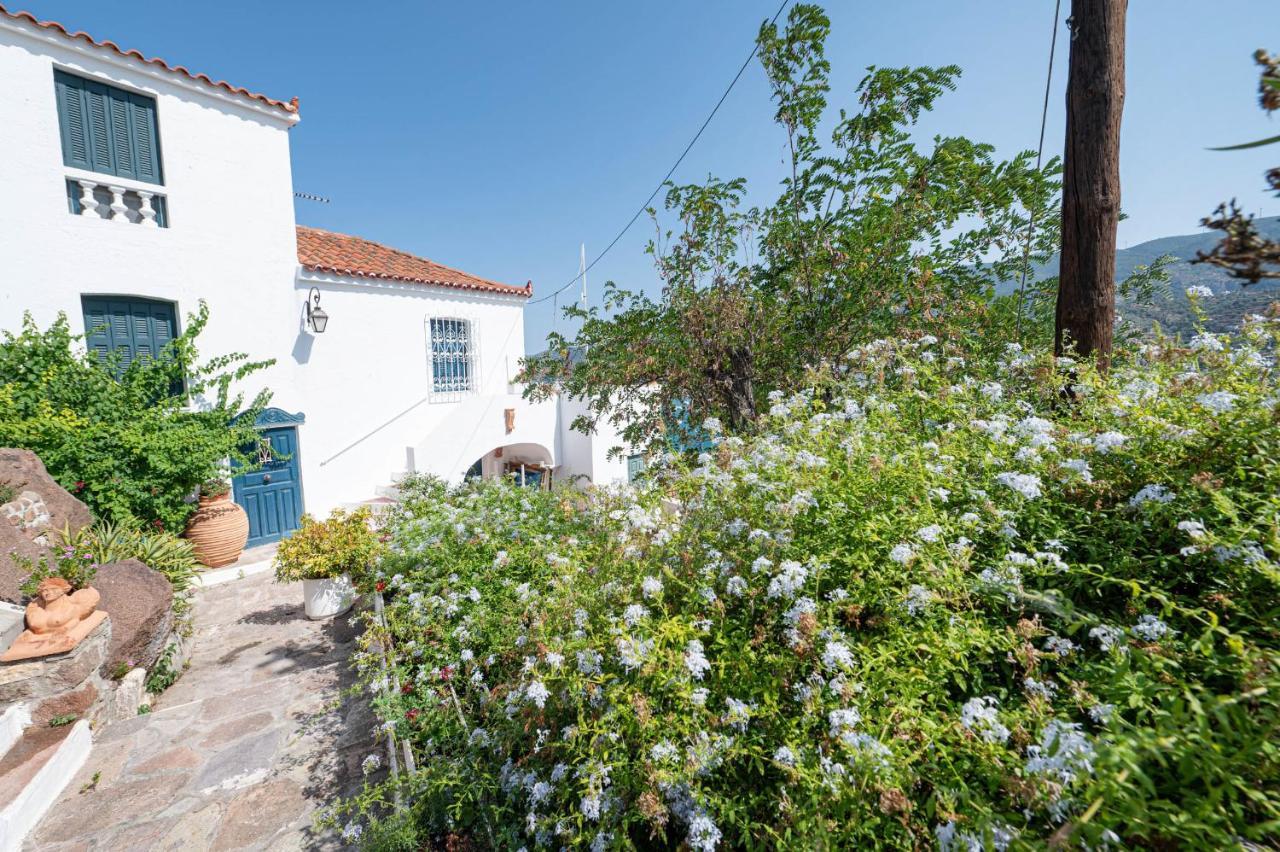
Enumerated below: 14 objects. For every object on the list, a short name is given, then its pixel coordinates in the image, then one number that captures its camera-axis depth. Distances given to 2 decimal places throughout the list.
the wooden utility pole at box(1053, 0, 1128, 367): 3.13
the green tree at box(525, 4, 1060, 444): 4.33
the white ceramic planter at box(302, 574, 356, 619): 6.05
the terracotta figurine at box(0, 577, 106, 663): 3.90
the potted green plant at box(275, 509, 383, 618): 5.63
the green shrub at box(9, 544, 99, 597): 4.22
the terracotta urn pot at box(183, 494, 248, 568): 7.68
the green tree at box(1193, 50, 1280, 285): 1.33
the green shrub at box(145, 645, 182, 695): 4.81
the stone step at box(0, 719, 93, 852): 3.06
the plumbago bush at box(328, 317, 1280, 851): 1.15
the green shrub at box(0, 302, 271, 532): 6.31
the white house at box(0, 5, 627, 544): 6.74
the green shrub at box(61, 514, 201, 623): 5.60
